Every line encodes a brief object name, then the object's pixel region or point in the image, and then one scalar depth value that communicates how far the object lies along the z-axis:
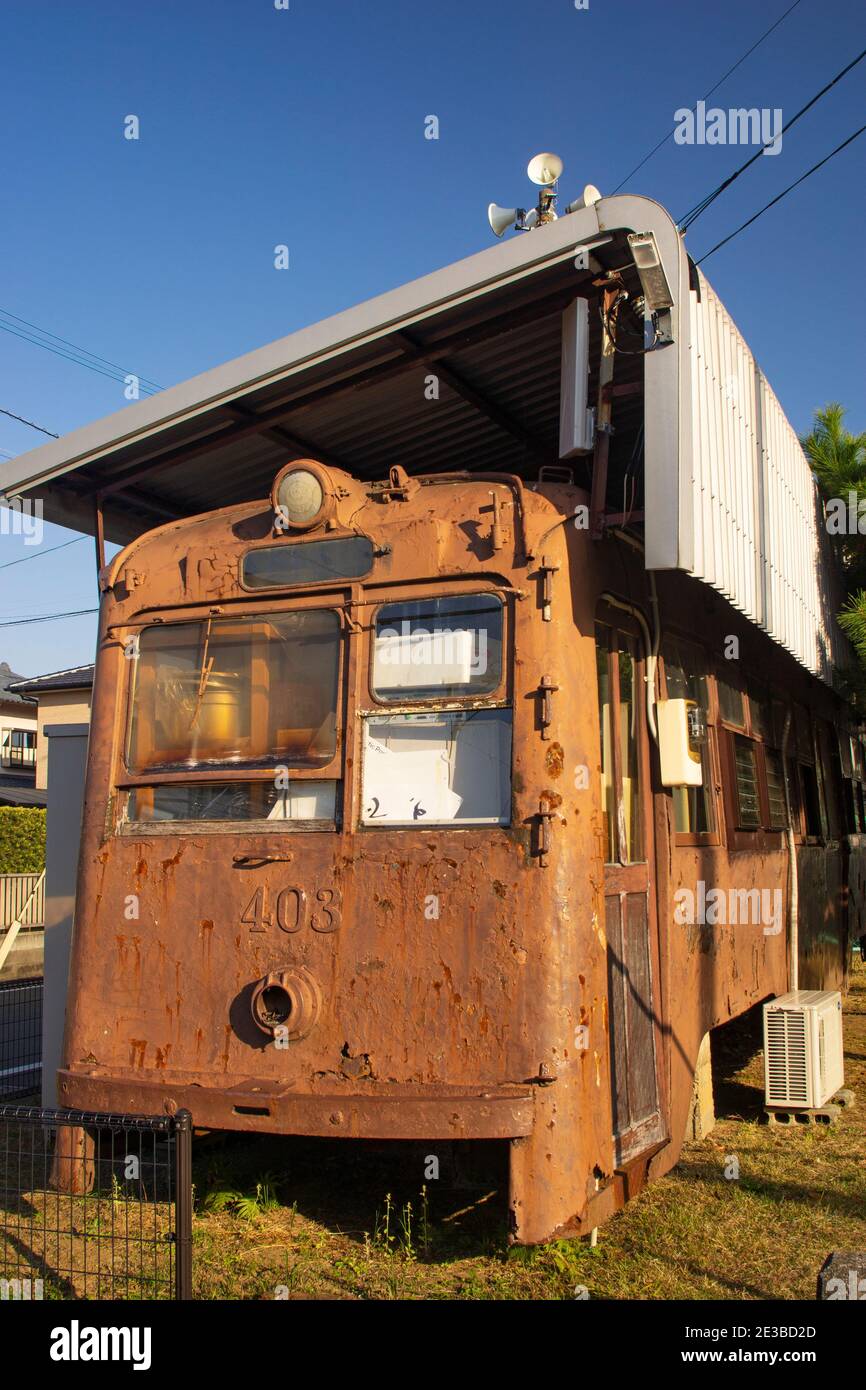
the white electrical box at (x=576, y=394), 5.39
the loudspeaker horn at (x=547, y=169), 6.47
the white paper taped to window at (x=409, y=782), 5.21
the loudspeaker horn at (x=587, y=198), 5.49
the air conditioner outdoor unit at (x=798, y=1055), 7.54
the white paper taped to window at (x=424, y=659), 5.30
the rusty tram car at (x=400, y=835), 4.88
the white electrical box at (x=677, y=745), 5.74
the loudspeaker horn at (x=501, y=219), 6.41
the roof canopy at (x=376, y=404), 5.50
